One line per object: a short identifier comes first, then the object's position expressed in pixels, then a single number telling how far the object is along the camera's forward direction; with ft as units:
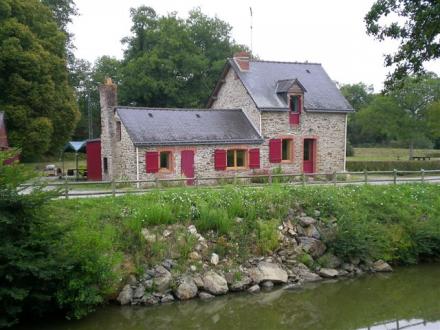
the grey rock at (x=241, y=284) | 43.82
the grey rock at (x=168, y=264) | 42.96
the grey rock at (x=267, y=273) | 45.32
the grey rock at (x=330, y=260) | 49.11
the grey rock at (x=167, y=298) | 40.88
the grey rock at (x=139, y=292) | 40.27
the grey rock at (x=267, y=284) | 45.11
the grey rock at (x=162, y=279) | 41.47
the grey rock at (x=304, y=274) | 47.01
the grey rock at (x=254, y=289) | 44.06
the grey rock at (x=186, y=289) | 41.52
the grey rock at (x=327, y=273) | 47.98
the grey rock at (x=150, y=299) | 40.16
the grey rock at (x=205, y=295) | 42.22
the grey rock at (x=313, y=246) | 49.32
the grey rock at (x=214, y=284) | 42.83
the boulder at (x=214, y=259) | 44.83
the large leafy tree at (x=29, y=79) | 89.71
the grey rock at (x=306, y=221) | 50.93
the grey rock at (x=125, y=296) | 39.81
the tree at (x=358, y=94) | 207.83
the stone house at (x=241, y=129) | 71.67
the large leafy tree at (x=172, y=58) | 121.19
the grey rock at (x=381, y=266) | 50.49
